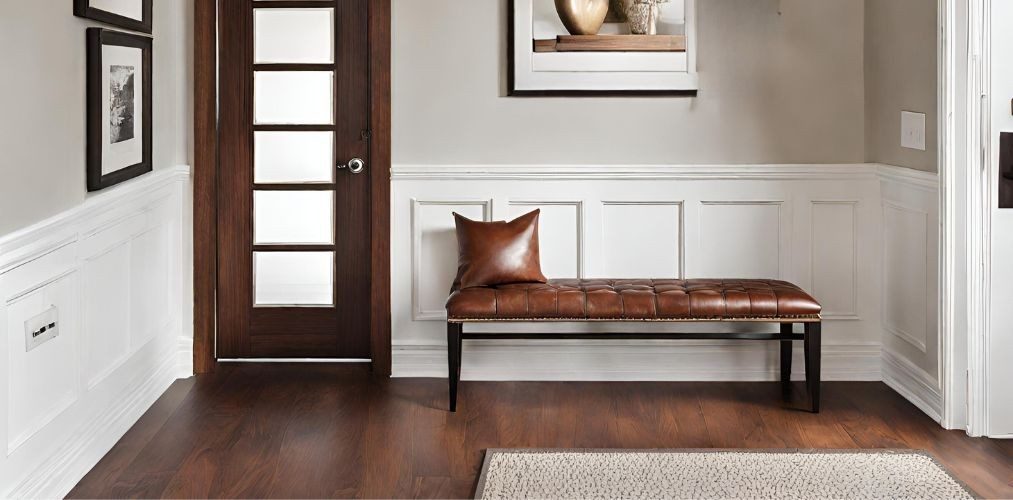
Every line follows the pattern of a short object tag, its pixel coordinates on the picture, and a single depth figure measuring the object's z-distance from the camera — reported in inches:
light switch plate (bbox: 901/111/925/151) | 161.2
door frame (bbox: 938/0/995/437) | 145.3
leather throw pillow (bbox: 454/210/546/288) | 169.0
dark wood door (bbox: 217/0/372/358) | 186.7
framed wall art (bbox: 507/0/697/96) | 176.6
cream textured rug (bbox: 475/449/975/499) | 126.6
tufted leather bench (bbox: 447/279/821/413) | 160.9
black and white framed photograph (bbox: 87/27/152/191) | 140.2
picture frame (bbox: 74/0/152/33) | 136.4
